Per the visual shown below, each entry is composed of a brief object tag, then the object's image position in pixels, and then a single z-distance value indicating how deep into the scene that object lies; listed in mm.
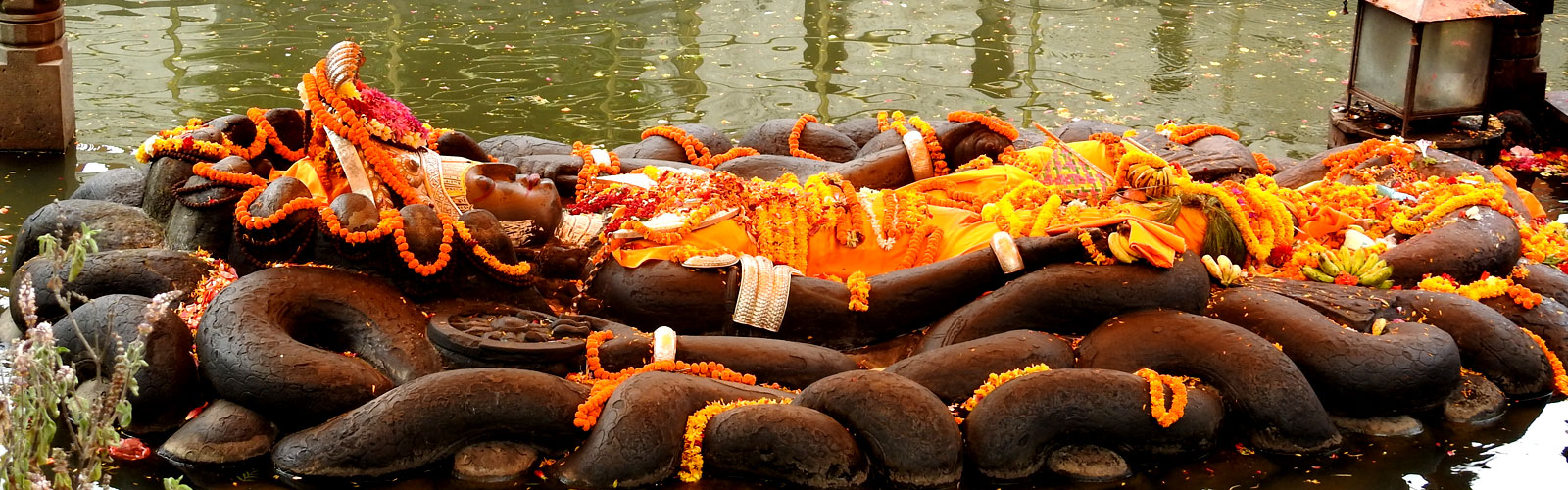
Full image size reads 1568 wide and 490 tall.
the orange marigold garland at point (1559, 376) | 5082
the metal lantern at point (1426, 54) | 6875
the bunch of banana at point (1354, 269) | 5273
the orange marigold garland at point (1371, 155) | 6234
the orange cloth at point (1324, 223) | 5723
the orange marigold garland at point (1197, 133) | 6688
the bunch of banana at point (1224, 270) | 5098
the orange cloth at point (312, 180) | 5008
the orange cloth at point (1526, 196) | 6234
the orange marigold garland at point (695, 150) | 6605
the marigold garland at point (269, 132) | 5281
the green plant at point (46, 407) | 2600
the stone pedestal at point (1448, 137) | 7227
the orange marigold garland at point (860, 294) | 4906
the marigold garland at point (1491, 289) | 5230
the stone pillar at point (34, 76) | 7441
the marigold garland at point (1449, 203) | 5629
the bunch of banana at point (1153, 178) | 5238
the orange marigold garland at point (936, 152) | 6086
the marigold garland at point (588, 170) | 5621
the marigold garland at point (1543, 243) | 5820
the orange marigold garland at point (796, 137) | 6656
